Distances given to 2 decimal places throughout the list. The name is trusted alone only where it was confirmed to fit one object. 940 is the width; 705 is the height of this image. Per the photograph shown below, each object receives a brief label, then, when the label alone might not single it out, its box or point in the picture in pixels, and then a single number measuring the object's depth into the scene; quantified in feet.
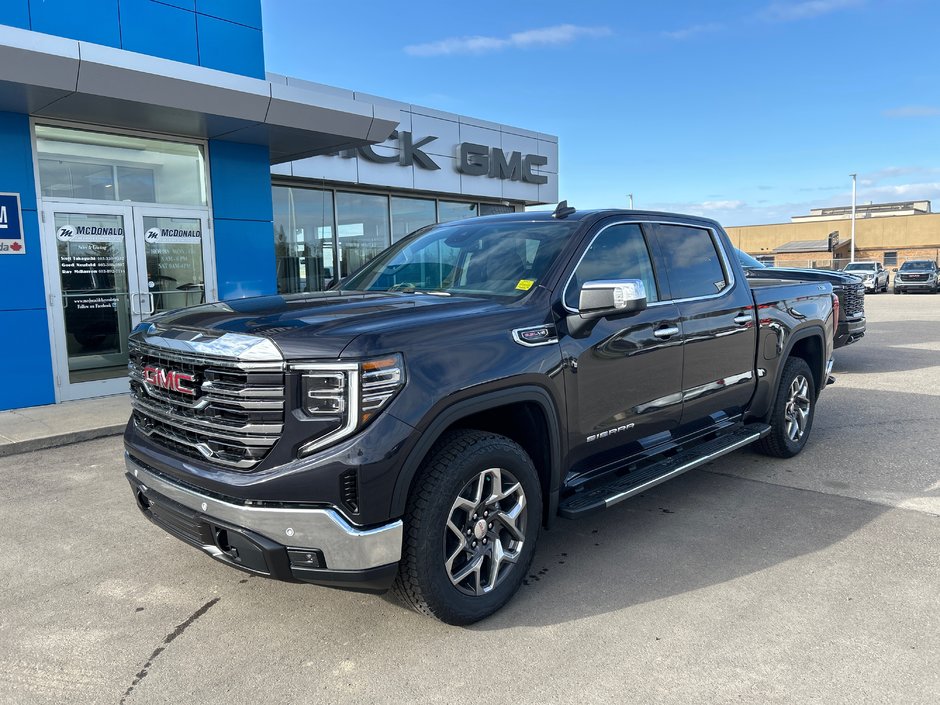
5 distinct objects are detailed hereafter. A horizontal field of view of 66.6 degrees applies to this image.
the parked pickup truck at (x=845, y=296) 33.62
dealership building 25.75
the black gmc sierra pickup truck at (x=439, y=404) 9.23
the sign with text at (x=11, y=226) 26.35
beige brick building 191.01
